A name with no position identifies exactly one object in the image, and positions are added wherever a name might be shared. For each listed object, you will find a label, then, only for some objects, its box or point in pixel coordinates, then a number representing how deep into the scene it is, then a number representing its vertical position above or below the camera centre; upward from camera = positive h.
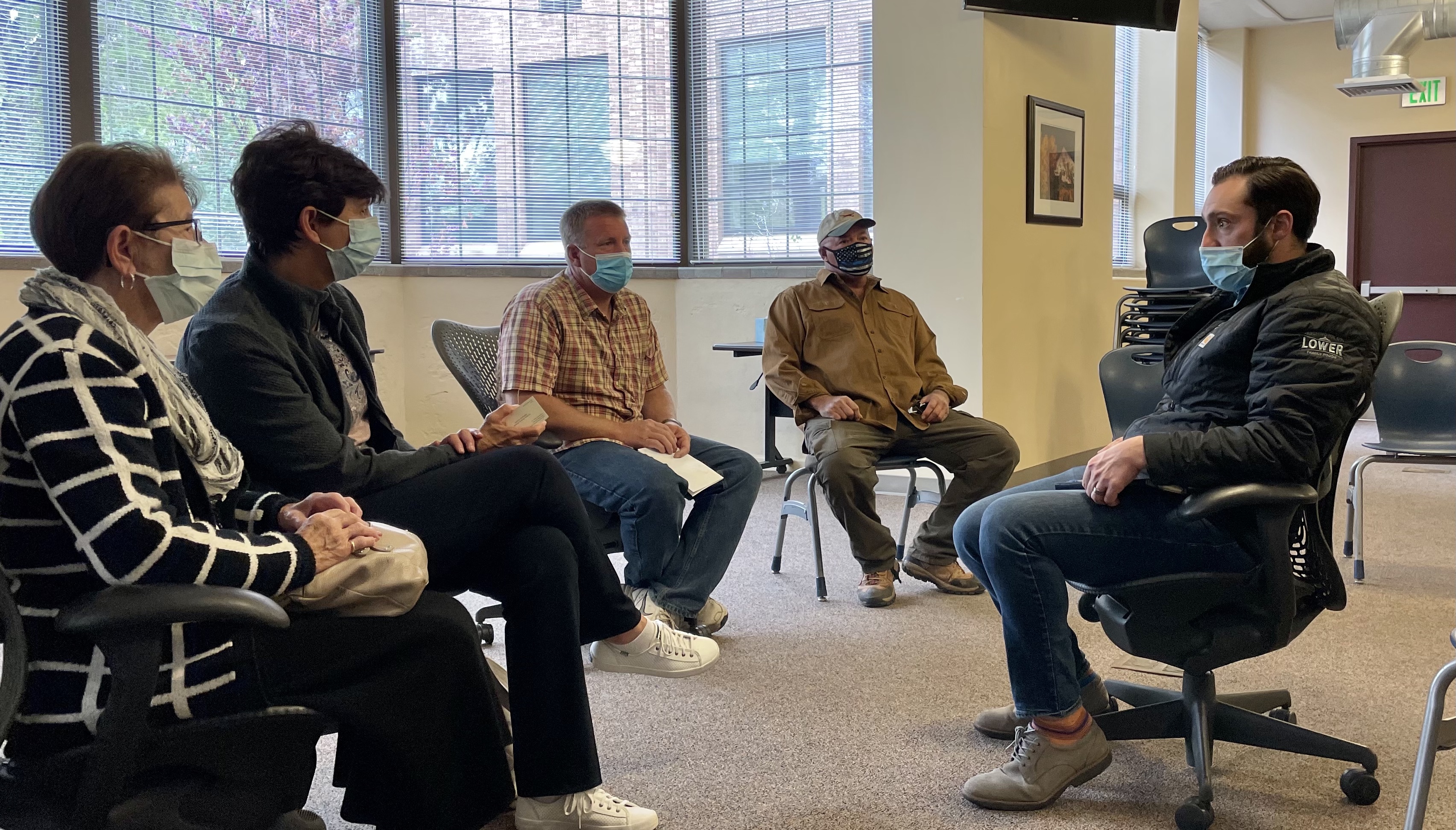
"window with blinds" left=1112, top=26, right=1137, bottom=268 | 6.81 +1.12
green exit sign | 8.06 +1.63
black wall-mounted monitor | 4.62 +1.34
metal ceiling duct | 7.01 +1.81
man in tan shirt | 3.33 -0.21
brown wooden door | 8.18 +0.74
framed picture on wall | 5.02 +0.75
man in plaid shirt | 2.69 -0.23
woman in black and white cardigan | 1.21 -0.23
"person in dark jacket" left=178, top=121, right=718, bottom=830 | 1.73 -0.21
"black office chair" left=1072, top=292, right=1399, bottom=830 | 1.80 -0.47
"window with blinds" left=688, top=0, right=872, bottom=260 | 5.67 +1.07
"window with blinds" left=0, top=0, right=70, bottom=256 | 4.52 +0.93
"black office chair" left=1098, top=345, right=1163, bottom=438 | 3.62 -0.19
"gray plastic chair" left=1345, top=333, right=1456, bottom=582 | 3.66 -0.30
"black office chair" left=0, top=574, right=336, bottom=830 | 1.15 -0.45
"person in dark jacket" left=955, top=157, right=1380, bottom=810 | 1.81 -0.20
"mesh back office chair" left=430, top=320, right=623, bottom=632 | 2.85 -0.07
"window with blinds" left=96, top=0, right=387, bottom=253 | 4.85 +1.17
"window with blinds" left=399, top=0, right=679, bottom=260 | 5.74 +1.08
